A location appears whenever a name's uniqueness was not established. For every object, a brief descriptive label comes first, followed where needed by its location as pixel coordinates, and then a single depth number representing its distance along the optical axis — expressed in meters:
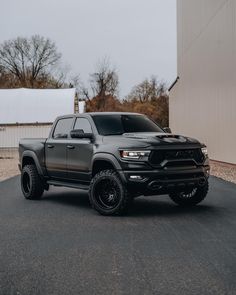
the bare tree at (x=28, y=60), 86.50
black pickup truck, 9.16
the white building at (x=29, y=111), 50.19
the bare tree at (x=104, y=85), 85.86
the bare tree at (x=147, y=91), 89.38
